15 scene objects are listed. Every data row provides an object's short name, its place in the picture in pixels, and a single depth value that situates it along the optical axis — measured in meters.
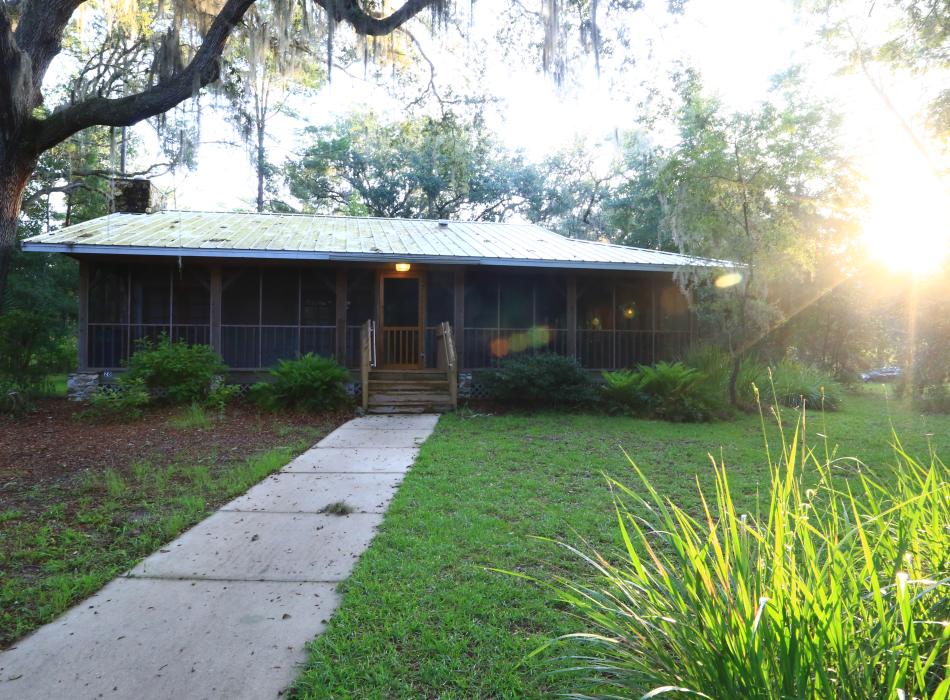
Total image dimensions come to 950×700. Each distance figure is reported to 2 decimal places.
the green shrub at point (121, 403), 9.22
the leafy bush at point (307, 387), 9.80
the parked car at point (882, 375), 22.05
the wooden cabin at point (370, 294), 10.99
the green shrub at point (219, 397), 9.90
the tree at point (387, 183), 25.19
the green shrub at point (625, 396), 9.97
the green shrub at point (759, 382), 10.57
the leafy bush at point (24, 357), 9.72
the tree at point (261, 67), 7.82
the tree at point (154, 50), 6.35
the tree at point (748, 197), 9.13
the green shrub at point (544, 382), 10.02
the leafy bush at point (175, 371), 9.74
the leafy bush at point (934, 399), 11.38
